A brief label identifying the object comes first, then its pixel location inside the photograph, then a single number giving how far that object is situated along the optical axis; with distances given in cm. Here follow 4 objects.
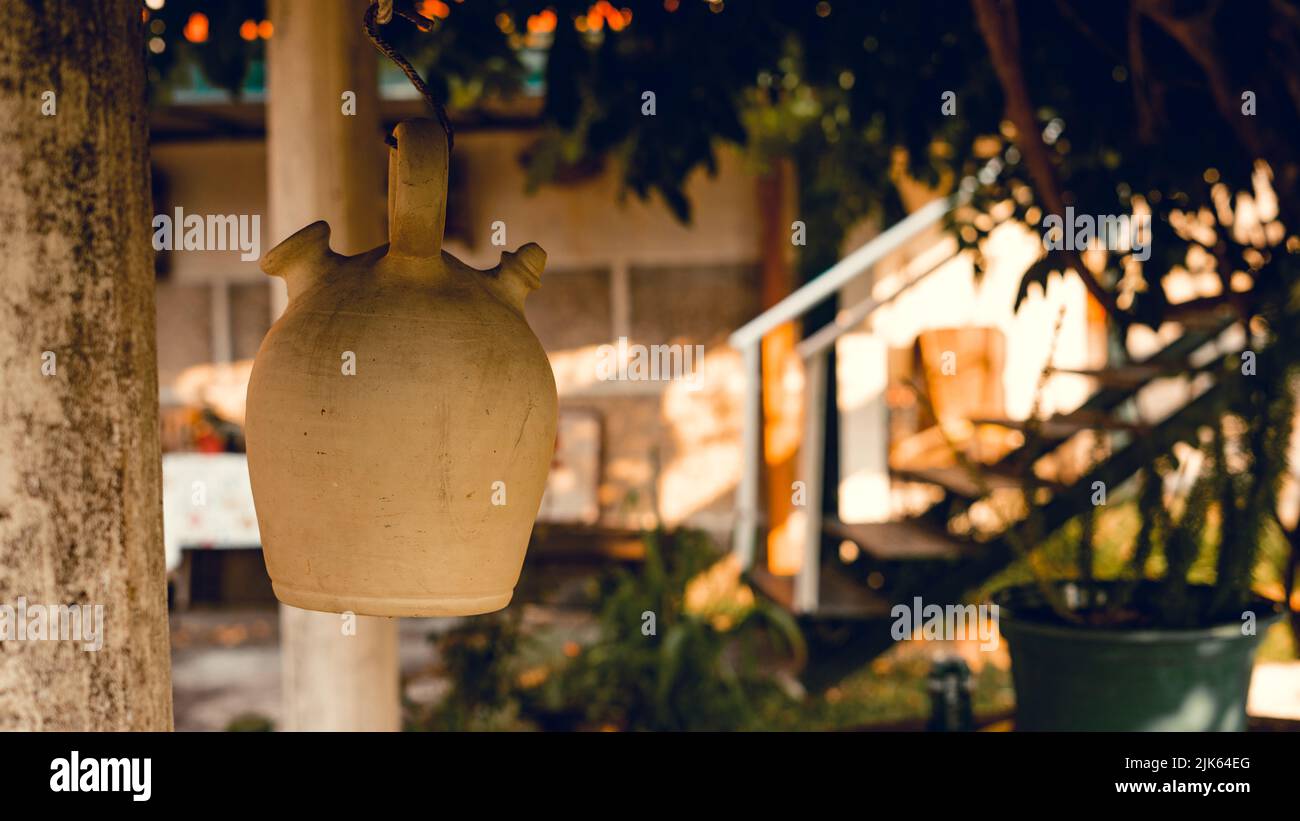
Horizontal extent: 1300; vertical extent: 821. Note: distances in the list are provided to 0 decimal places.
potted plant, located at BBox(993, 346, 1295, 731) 255
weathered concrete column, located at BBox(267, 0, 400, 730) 260
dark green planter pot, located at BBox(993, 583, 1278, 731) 254
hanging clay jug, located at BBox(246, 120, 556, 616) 97
